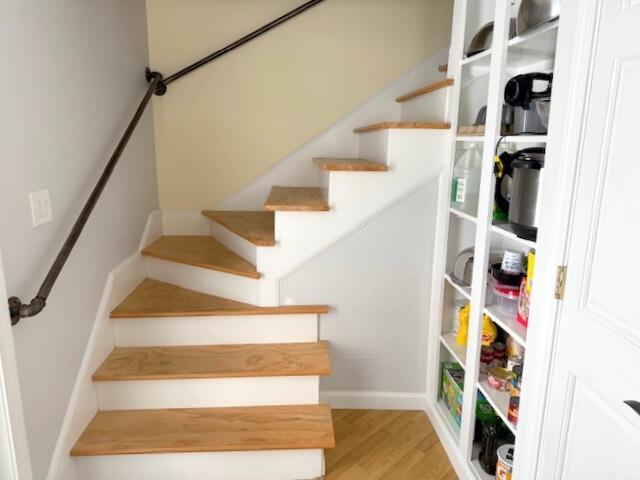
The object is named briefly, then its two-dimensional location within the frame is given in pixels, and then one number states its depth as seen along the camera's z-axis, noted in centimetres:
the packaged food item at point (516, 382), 154
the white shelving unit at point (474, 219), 149
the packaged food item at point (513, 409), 146
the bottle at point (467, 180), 189
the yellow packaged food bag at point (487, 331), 175
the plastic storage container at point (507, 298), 158
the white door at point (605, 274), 94
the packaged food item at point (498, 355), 178
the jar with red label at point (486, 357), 177
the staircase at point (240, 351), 171
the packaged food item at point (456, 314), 212
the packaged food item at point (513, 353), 168
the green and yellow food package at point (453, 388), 195
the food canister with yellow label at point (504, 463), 151
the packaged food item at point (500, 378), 164
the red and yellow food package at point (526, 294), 143
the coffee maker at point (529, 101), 133
